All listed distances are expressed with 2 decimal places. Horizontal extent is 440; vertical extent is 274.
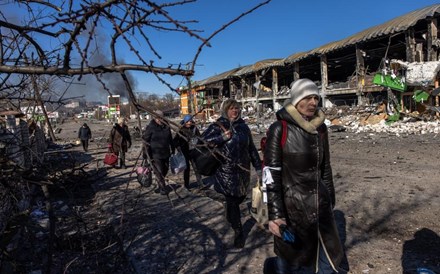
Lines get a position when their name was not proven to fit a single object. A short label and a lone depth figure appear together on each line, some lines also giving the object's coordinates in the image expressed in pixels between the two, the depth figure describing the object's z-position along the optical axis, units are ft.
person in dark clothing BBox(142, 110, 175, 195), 23.72
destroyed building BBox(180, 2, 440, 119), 64.34
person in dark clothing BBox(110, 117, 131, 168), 34.68
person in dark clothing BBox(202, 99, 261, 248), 14.61
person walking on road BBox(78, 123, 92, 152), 59.82
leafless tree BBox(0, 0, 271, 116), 5.30
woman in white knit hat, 9.48
